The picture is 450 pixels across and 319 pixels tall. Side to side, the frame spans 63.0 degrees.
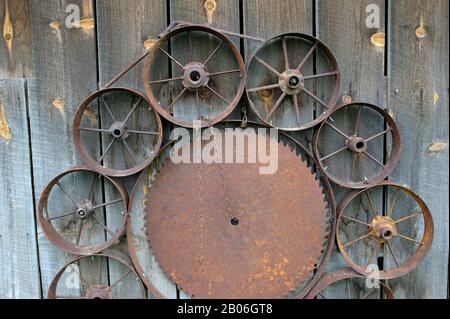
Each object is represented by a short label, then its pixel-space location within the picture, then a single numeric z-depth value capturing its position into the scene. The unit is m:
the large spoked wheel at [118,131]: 1.07
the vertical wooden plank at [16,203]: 1.13
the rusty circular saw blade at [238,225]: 1.08
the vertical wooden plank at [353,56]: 1.10
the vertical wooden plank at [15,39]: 1.10
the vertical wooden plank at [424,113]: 1.12
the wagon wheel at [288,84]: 1.07
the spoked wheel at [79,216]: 1.11
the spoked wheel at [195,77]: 1.04
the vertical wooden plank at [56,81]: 1.09
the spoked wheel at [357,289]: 1.16
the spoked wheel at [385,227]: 1.13
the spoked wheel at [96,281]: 1.16
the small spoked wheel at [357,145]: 1.10
